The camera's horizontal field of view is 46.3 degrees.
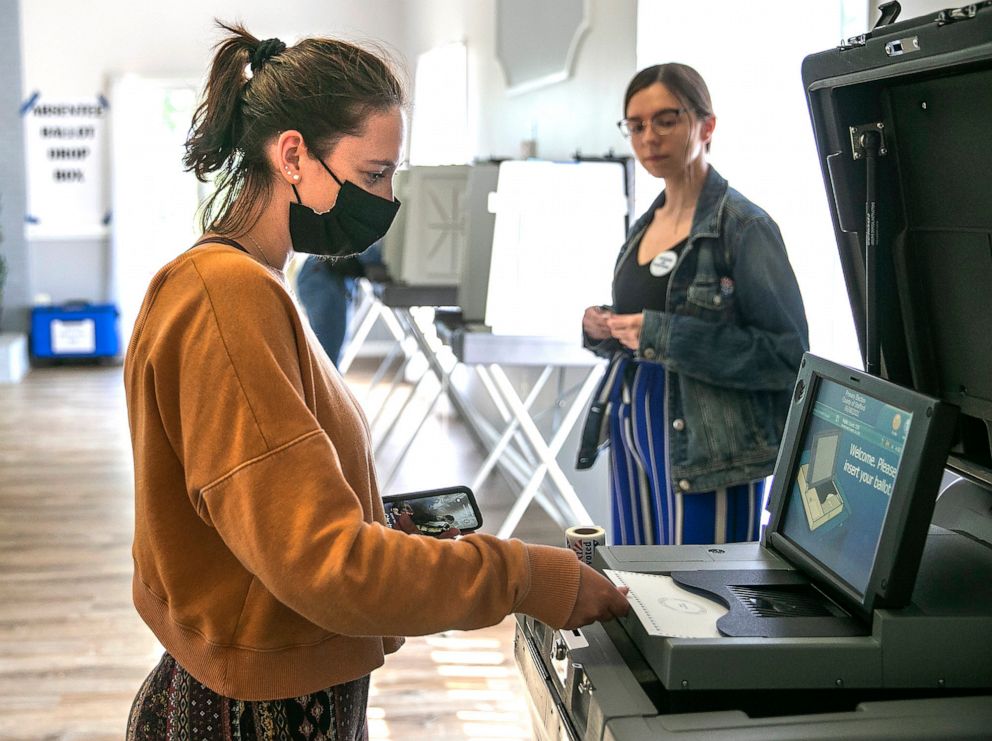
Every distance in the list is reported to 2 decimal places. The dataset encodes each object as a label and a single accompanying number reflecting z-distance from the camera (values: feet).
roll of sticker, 4.14
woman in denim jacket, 7.09
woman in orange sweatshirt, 3.12
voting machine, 3.03
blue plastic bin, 28.81
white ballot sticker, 28.89
